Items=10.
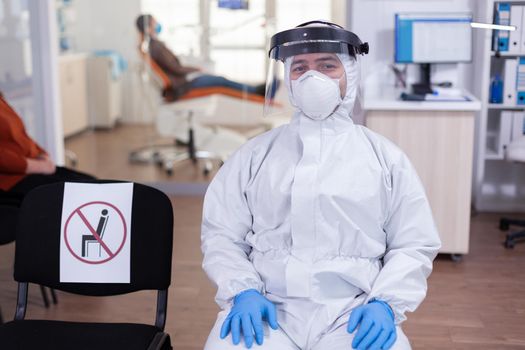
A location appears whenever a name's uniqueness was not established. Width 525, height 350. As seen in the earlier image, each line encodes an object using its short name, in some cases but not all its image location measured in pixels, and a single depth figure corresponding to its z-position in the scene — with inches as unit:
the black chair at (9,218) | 106.7
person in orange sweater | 121.3
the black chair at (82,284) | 73.8
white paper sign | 77.4
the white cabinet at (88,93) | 261.7
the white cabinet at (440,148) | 140.5
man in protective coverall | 68.2
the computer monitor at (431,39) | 149.3
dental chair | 205.3
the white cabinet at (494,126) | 169.0
